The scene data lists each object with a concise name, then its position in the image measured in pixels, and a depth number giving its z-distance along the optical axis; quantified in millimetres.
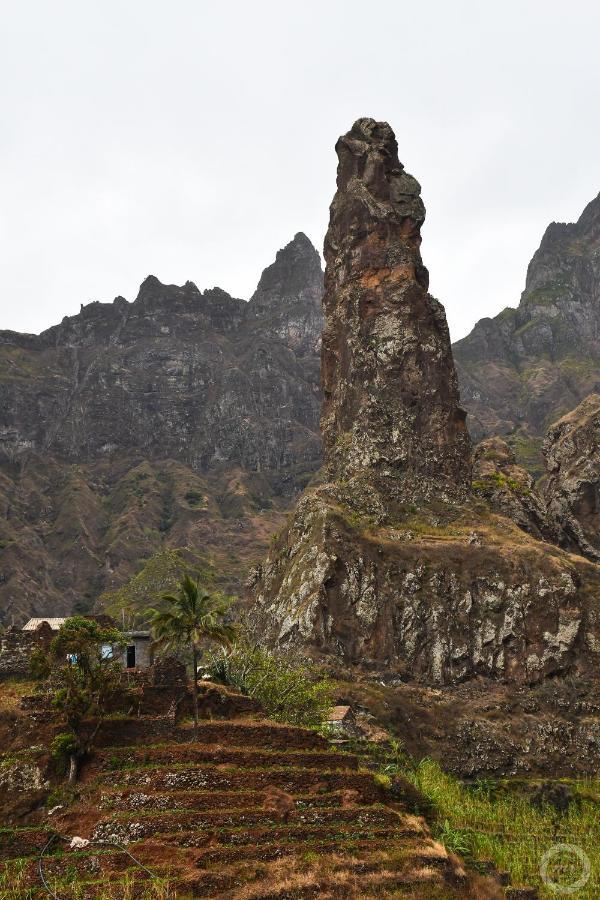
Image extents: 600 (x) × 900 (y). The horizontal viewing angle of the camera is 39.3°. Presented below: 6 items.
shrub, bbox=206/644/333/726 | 58688
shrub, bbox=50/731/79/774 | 39031
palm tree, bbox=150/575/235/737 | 45875
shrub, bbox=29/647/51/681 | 44531
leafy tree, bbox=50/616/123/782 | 39781
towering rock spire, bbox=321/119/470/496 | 127562
